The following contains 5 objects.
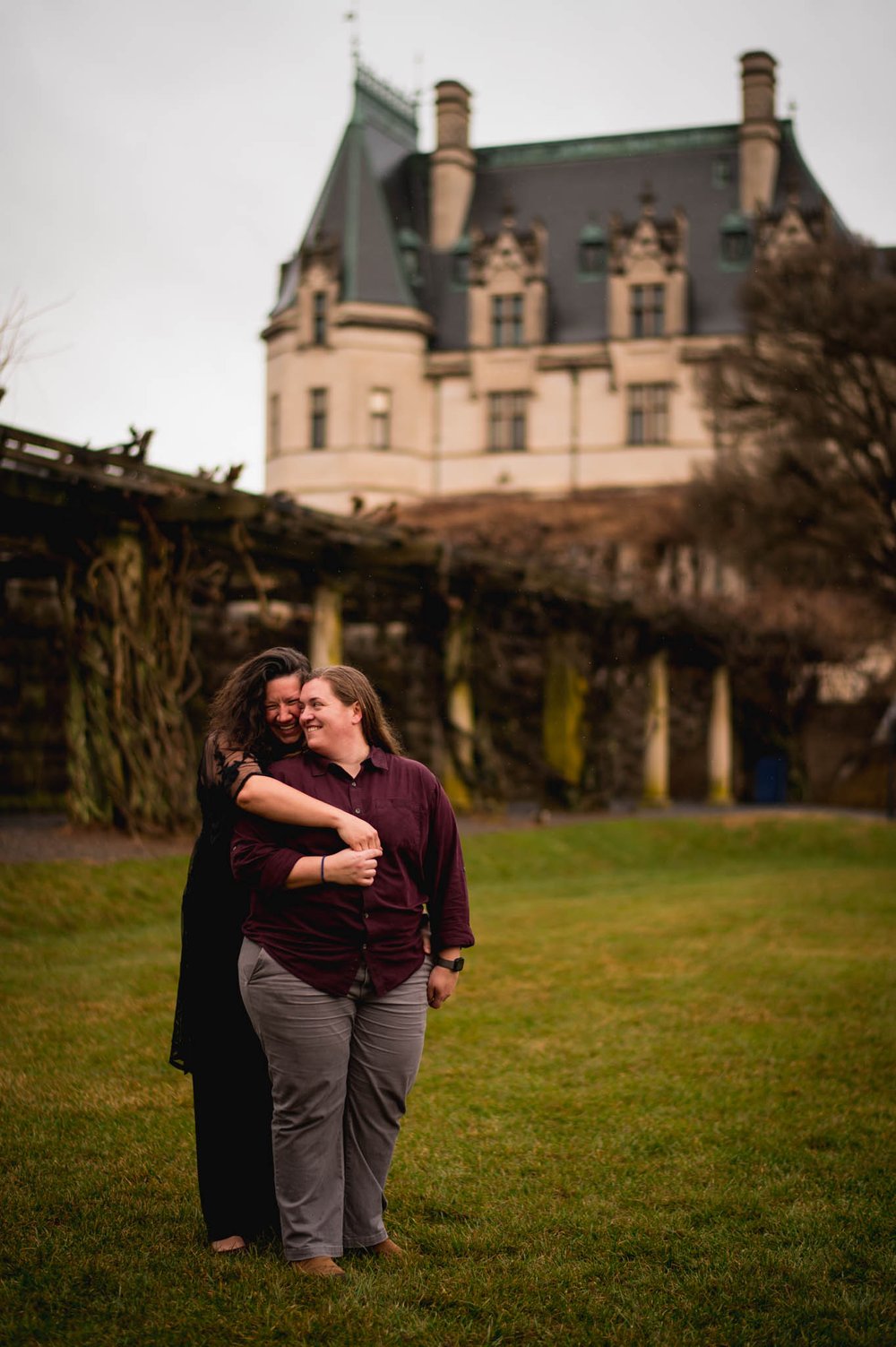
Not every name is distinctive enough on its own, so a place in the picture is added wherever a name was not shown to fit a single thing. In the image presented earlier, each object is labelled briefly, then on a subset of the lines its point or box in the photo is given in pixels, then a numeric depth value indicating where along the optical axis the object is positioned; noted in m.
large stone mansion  40.19
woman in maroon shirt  4.13
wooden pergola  13.78
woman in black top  4.44
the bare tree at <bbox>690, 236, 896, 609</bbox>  26.91
